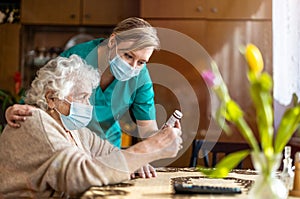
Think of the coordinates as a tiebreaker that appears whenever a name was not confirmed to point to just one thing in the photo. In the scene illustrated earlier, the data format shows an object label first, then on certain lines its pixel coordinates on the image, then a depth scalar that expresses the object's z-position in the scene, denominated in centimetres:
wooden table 163
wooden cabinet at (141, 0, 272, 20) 337
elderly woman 168
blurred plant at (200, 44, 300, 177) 138
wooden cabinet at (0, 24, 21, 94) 381
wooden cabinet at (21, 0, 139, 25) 379
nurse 217
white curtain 284
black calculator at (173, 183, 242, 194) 163
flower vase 141
